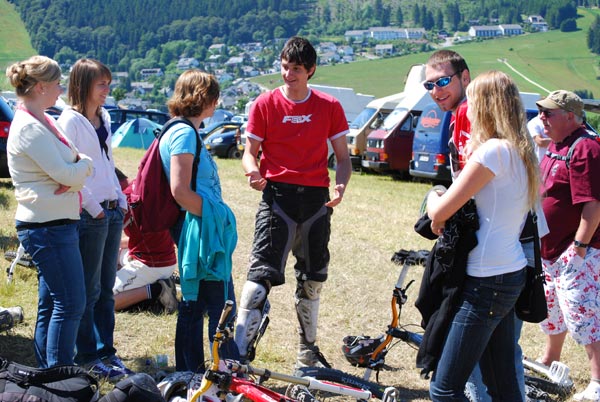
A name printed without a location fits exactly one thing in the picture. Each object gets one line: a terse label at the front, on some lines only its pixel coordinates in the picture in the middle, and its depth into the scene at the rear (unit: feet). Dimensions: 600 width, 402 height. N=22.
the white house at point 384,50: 614.34
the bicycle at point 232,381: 11.79
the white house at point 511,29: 590.22
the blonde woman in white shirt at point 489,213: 11.02
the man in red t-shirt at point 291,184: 16.26
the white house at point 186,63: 559.79
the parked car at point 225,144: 83.46
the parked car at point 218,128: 88.61
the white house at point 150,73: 541.58
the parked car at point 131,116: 96.43
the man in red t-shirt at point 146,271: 20.52
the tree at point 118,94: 245.24
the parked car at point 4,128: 38.68
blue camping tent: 86.48
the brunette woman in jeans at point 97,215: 15.42
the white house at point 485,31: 604.49
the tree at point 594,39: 464.65
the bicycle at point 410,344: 16.12
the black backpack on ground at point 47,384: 10.92
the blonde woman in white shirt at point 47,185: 13.26
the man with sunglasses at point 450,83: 13.35
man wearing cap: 15.93
